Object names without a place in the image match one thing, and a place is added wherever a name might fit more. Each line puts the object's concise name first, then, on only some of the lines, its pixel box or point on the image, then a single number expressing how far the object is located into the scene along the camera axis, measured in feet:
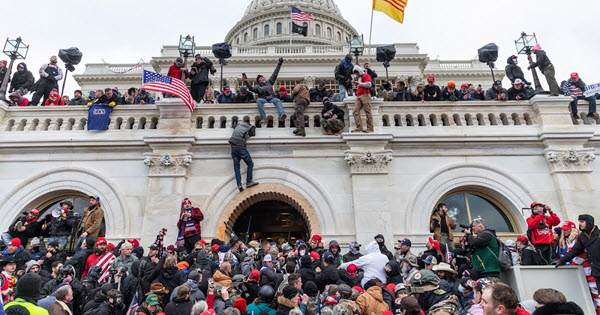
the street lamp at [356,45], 47.60
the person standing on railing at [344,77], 46.03
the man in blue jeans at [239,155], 38.14
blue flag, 41.24
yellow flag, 51.39
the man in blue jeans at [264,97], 41.42
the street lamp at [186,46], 45.49
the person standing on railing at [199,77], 44.98
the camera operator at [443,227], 35.91
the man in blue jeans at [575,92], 41.65
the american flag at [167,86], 38.96
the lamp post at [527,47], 42.88
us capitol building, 37.40
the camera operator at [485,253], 23.31
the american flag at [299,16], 89.10
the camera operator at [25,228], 34.55
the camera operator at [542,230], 28.14
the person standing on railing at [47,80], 47.58
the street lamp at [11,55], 43.09
